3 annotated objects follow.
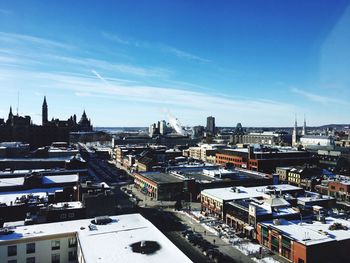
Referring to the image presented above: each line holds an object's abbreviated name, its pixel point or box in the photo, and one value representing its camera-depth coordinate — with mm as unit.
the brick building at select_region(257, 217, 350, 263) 45719
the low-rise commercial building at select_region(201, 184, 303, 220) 70275
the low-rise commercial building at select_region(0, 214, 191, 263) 36900
